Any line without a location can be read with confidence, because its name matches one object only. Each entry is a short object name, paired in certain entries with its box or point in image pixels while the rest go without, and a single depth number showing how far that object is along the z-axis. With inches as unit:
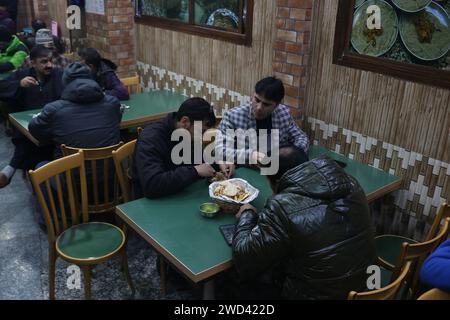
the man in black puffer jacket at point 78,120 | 127.9
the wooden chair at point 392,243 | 97.7
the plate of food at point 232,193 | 94.5
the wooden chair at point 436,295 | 67.5
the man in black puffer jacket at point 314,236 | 72.4
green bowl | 93.2
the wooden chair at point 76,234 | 102.7
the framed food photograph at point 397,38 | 111.0
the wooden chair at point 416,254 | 79.7
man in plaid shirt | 124.2
